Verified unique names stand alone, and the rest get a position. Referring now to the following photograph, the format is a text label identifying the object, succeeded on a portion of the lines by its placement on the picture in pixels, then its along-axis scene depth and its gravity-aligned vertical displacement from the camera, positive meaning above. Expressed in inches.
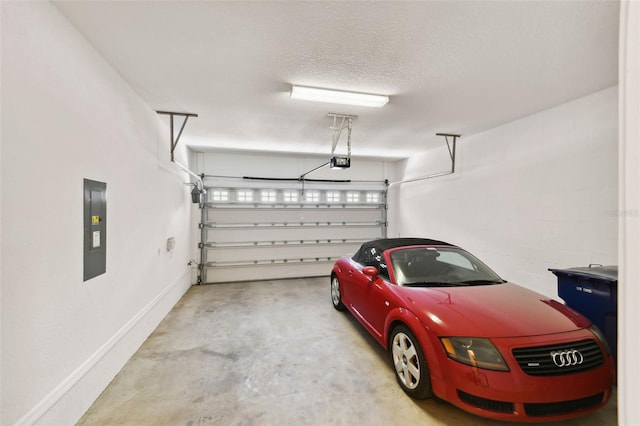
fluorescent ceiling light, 114.4 +50.6
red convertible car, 72.0 -38.2
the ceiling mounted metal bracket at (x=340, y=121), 149.7 +53.2
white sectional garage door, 244.1 -11.1
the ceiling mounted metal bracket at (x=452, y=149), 195.0 +47.6
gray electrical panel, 85.5 -5.1
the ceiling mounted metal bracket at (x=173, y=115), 143.0 +52.0
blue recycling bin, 93.7 -28.7
